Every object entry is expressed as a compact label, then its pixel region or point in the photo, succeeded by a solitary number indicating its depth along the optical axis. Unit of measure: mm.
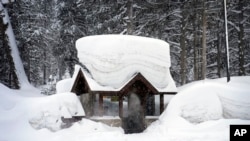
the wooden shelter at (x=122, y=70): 17391
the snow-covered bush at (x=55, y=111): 14492
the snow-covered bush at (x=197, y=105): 15180
